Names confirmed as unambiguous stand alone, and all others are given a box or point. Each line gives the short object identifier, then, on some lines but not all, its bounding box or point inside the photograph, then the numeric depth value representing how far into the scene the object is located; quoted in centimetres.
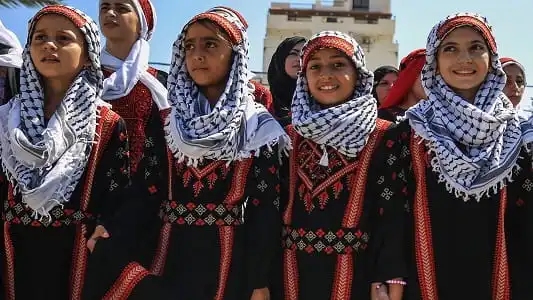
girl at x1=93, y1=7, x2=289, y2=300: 250
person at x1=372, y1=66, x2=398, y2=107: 517
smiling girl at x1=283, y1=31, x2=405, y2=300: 255
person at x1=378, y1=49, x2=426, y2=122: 400
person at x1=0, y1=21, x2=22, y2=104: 323
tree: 831
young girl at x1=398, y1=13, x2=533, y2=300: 247
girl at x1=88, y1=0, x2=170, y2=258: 266
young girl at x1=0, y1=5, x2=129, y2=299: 248
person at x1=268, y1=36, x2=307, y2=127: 438
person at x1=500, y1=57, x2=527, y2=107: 436
